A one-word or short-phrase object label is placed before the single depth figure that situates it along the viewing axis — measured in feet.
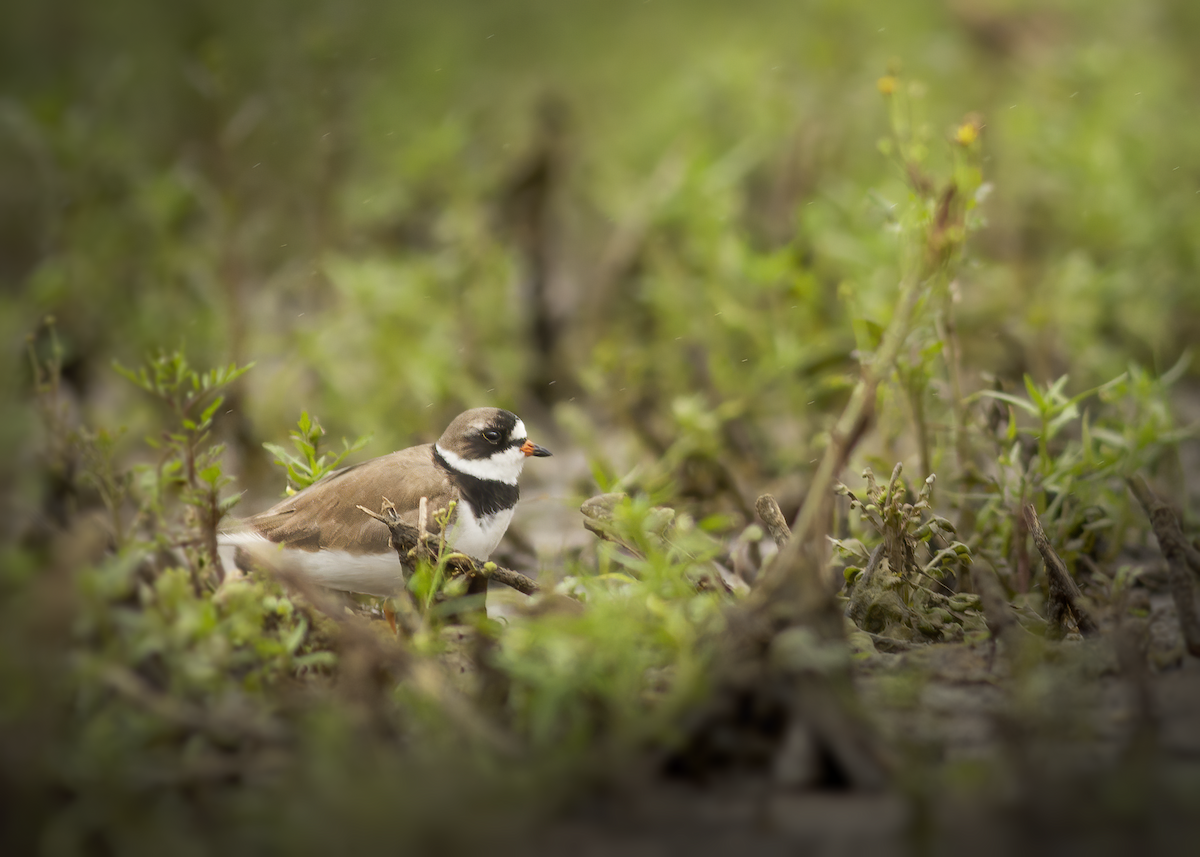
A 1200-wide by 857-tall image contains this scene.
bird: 21.26
